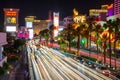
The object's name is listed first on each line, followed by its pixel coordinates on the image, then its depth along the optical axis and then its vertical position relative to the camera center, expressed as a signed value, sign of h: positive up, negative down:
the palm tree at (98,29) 35.83 +2.06
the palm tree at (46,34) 77.33 +1.80
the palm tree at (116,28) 27.43 +1.81
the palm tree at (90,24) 39.77 +3.92
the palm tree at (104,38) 30.75 -0.25
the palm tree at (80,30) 42.90 +2.18
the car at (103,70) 20.48 -5.32
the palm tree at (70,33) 46.38 +1.40
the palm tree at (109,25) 28.41 +2.46
